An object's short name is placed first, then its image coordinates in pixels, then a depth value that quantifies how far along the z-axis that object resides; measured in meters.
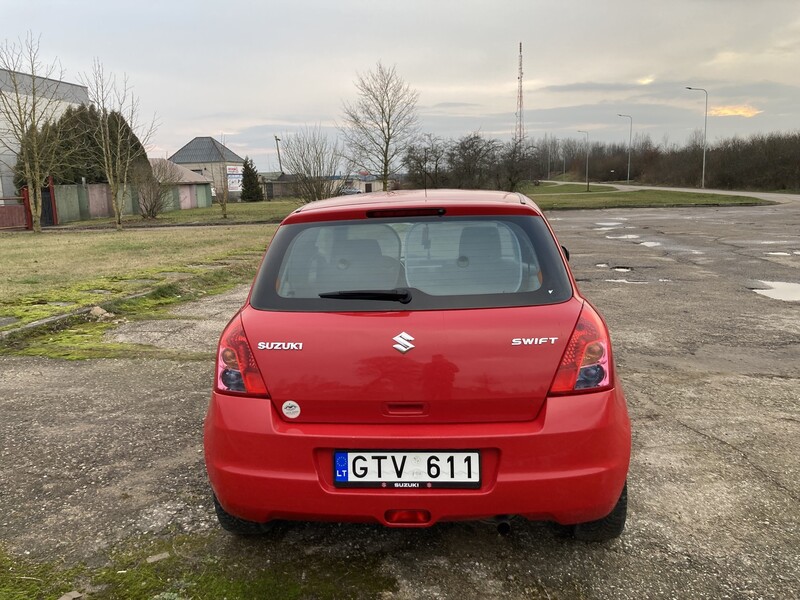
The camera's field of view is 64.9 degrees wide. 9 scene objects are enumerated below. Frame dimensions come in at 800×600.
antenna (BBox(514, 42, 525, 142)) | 81.75
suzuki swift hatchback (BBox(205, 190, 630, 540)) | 2.35
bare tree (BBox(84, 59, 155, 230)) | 28.74
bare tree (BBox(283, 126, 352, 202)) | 29.72
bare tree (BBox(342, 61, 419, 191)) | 34.12
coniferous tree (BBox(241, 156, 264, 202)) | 65.88
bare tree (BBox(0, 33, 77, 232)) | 25.02
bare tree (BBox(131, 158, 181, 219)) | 35.72
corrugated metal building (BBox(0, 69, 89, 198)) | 36.50
